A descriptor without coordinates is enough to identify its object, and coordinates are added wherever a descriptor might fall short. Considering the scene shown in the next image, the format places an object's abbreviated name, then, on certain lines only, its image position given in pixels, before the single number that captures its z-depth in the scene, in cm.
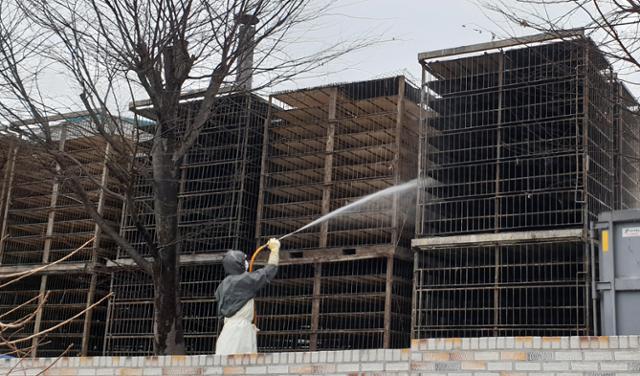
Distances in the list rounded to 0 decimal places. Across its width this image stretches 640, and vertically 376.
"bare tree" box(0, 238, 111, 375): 291
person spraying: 869
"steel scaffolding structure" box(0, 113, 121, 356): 1841
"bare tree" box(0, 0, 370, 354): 1055
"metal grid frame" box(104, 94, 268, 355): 1673
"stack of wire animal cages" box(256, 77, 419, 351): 1518
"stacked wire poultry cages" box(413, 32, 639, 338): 1343
